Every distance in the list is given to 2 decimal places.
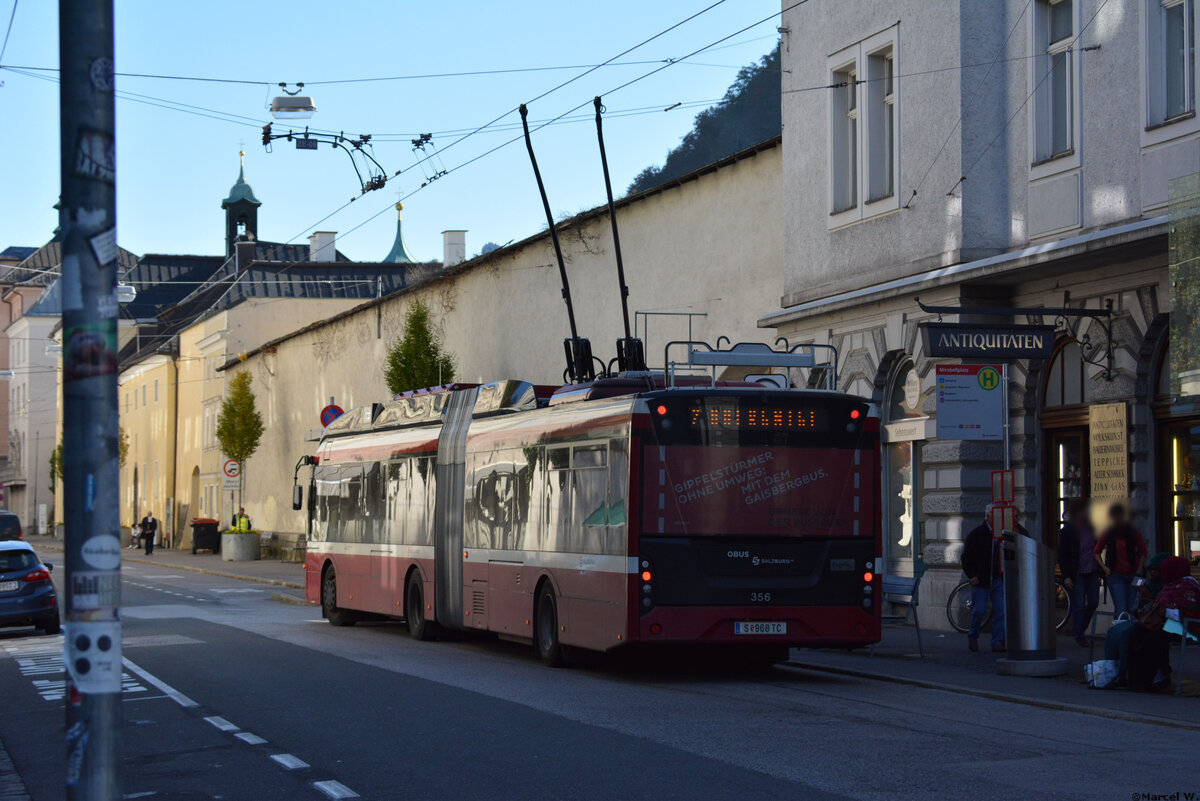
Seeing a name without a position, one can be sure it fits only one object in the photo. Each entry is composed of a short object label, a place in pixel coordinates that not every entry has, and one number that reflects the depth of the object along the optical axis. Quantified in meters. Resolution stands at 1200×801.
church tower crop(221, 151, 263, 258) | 93.81
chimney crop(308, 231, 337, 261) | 73.38
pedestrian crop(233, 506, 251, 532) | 56.12
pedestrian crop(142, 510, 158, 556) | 63.19
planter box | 54.78
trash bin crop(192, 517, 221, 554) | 64.19
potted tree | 58.53
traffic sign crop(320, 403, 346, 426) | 35.39
